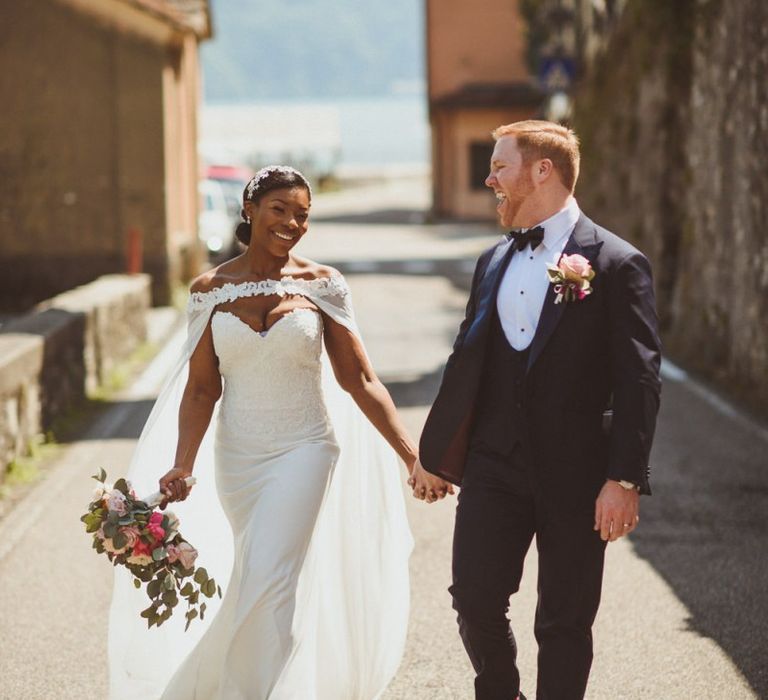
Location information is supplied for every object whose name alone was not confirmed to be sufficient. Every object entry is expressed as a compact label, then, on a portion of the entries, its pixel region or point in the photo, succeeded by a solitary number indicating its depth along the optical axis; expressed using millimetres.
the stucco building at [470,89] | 46344
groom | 4391
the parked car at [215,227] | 28000
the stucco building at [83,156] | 21078
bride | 4812
